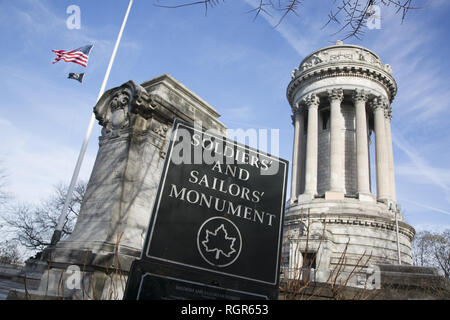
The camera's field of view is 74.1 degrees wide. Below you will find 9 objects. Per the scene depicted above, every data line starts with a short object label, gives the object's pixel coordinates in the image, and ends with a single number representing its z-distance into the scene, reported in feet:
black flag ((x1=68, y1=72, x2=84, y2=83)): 55.56
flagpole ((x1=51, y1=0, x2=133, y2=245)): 49.07
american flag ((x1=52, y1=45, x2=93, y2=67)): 54.19
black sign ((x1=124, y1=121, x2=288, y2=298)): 7.69
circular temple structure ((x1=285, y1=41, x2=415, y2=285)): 75.77
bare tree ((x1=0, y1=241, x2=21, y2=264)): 123.34
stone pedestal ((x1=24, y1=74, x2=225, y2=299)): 13.24
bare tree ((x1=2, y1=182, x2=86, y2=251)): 99.31
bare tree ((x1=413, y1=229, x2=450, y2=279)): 131.95
